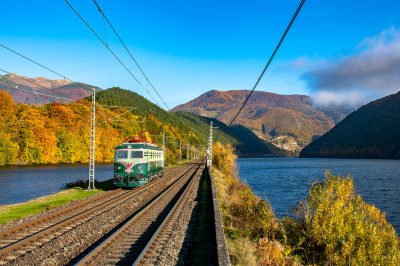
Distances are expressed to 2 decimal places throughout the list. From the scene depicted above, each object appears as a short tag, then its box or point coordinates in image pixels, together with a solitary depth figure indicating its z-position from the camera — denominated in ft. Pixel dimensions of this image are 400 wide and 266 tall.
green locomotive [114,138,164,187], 68.74
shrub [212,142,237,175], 148.05
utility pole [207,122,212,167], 132.26
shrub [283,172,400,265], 30.91
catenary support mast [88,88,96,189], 65.62
